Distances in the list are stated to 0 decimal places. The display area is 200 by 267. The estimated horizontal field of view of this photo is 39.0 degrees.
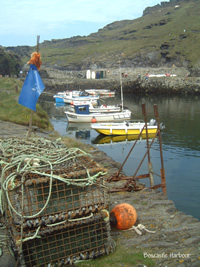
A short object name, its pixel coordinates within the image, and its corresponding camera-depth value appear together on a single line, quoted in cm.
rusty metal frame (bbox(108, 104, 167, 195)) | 1040
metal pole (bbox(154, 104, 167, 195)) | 1109
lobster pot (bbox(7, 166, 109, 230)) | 499
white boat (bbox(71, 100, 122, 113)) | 3856
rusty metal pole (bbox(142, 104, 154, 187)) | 1138
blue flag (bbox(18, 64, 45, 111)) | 786
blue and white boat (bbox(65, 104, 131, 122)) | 3578
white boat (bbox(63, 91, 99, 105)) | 5394
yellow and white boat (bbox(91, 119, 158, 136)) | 2825
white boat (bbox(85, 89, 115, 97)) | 6794
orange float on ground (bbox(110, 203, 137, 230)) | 700
